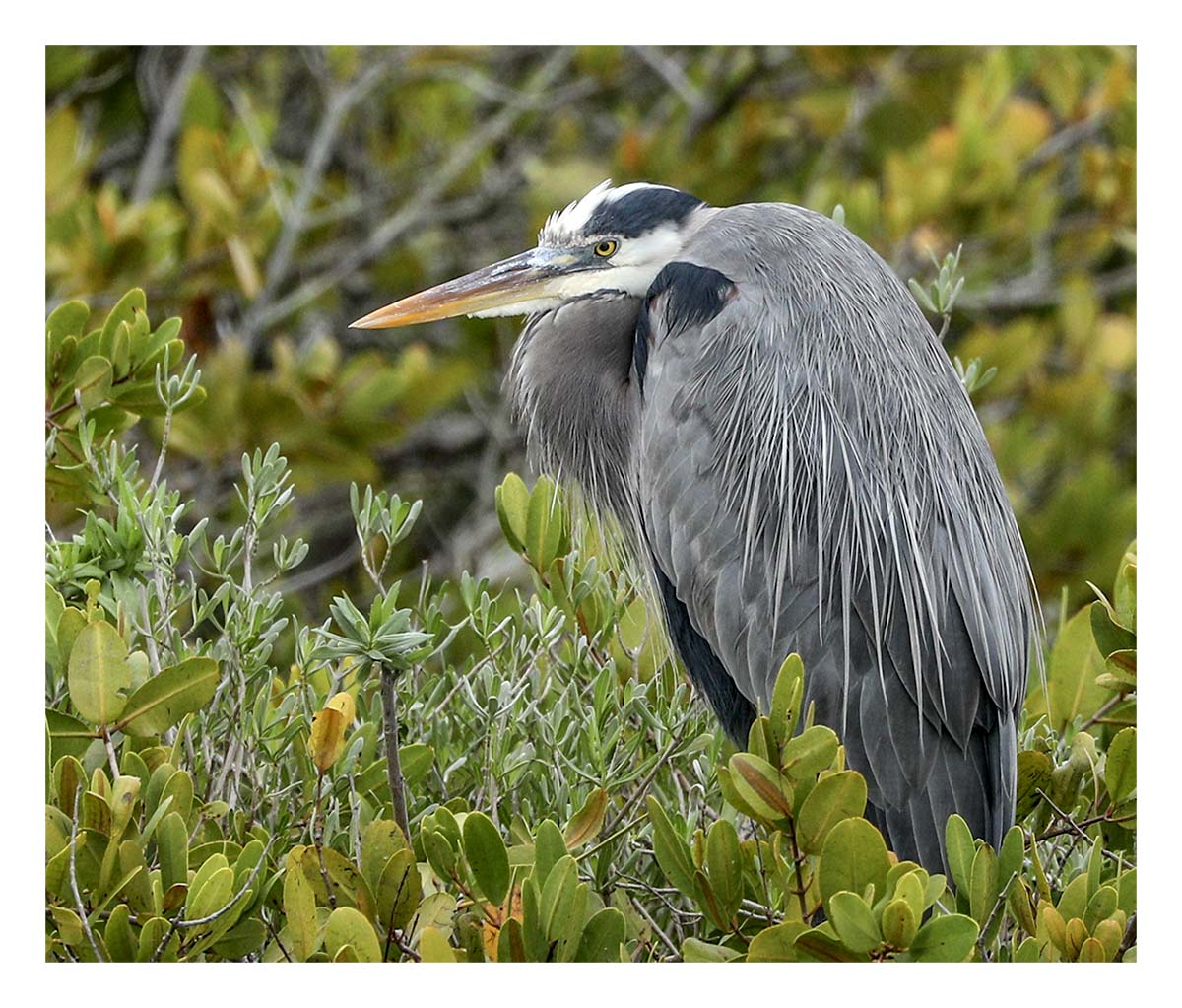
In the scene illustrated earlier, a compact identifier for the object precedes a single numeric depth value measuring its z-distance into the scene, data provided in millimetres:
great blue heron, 13955
